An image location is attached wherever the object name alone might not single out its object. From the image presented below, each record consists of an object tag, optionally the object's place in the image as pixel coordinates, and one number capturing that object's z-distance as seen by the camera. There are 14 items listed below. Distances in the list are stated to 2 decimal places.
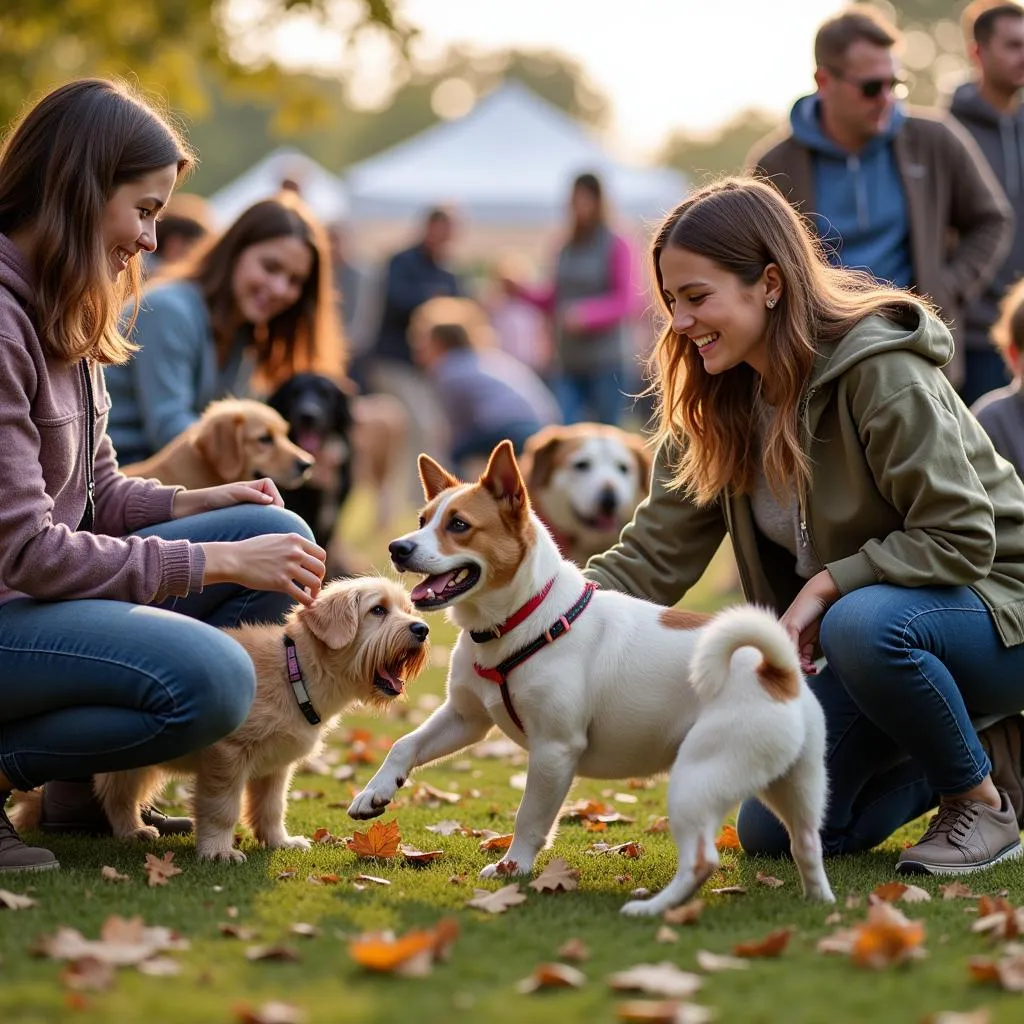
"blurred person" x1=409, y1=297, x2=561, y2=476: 10.62
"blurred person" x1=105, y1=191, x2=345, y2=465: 5.89
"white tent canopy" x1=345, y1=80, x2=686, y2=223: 21.94
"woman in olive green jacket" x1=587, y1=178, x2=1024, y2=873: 3.69
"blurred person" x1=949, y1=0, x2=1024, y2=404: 6.94
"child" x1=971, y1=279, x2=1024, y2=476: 5.02
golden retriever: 5.97
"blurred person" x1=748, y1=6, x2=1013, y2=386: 5.97
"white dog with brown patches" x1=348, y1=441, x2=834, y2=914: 3.44
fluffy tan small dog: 3.91
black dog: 8.03
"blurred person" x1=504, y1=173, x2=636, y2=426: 11.30
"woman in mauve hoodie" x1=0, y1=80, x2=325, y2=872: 3.39
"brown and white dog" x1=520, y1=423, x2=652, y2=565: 6.94
